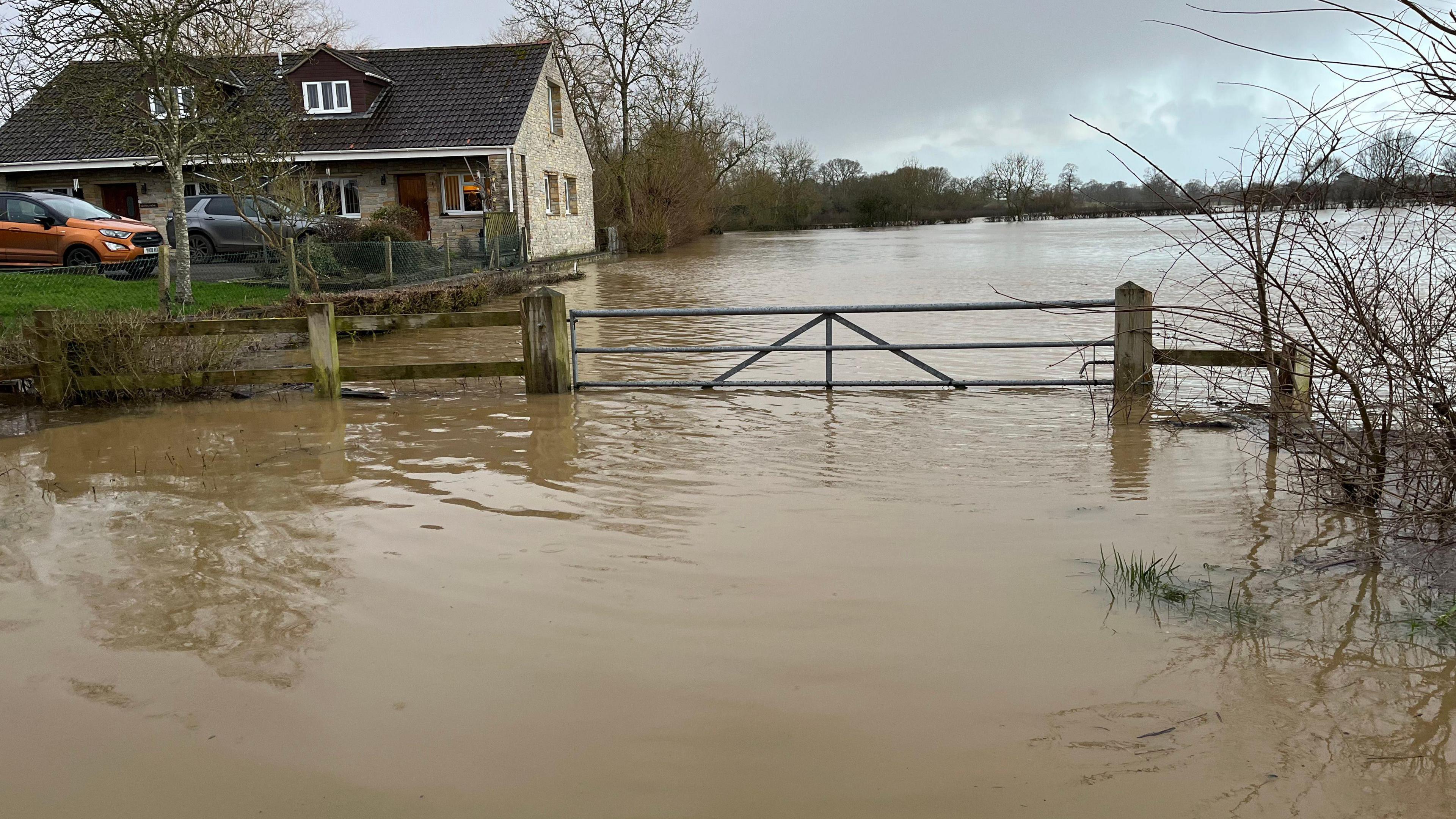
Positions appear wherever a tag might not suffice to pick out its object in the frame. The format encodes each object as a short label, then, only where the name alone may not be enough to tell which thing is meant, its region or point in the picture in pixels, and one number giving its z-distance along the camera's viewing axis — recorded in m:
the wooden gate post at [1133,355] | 8.81
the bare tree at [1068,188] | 97.06
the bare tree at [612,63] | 44.34
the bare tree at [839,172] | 106.88
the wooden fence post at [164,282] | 13.84
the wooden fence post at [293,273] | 17.50
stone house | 29.34
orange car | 18.25
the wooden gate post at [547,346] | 9.48
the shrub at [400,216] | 26.75
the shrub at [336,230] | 21.94
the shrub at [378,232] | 22.80
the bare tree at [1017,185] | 99.69
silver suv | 22.25
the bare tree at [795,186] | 83.94
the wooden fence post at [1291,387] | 5.47
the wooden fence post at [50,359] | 9.23
